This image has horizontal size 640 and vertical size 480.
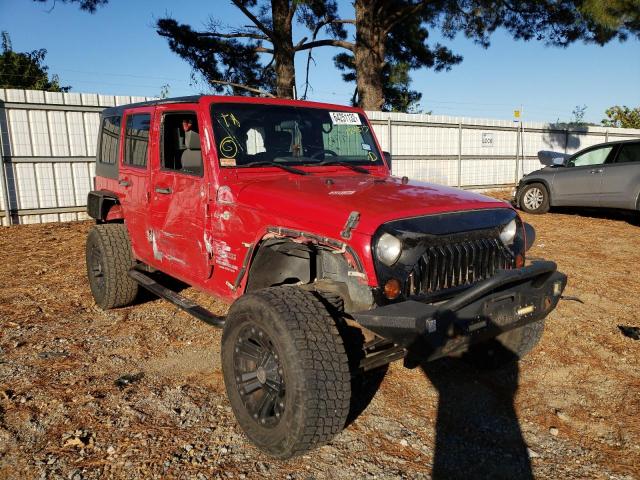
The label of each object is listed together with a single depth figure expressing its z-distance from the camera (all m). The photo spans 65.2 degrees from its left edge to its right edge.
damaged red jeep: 2.46
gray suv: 9.51
